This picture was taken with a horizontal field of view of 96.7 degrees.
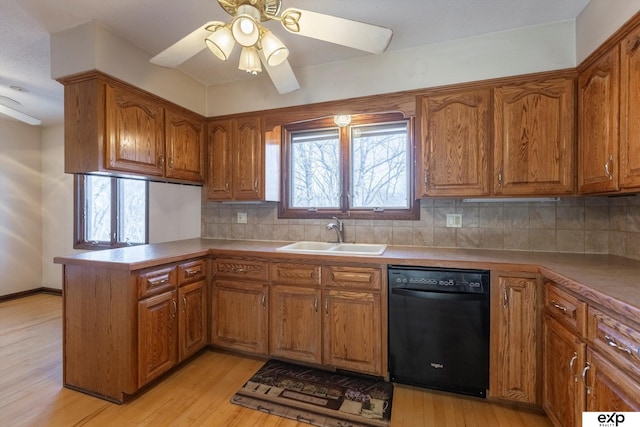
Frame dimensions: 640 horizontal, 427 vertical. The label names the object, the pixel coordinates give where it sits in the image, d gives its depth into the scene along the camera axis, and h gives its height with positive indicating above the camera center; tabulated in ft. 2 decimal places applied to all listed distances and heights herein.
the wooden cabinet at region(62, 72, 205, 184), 6.46 +2.05
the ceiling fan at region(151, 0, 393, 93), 4.15 +2.75
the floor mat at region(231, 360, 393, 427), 5.49 -3.94
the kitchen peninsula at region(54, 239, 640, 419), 5.46 -2.02
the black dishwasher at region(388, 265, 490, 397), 5.84 -2.47
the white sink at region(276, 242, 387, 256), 7.64 -0.98
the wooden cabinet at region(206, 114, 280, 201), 8.70 +1.64
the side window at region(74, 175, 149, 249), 11.67 +0.01
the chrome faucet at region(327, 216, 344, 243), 8.25 -0.44
